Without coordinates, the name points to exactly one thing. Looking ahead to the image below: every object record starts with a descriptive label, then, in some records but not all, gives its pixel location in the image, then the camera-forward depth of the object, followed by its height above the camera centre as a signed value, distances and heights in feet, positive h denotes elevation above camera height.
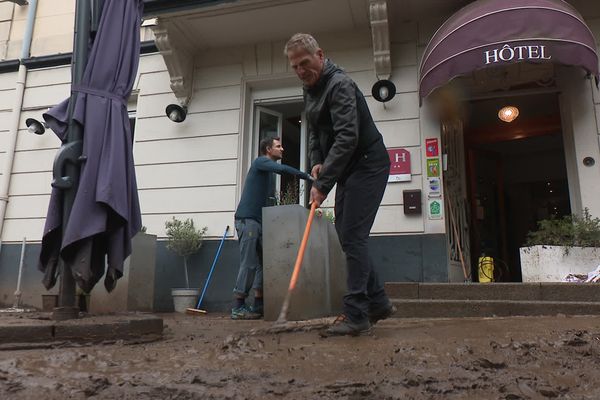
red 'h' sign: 20.85 +5.22
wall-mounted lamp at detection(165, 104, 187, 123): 23.90 +8.29
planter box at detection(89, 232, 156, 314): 17.29 -0.11
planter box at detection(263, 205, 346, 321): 14.56 +0.60
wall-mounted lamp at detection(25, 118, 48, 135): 26.21 +8.28
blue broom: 21.79 +0.64
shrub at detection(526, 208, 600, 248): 17.08 +1.85
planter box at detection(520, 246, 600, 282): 16.60 +0.82
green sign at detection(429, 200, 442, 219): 20.08 +3.08
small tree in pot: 21.22 +1.73
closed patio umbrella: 10.64 +2.33
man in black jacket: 9.75 +2.36
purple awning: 16.98 +8.72
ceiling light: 27.84 +9.73
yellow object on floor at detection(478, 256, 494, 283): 23.35 +0.75
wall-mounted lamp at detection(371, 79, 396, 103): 21.34 +8.41
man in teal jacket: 16.97 +1.97
